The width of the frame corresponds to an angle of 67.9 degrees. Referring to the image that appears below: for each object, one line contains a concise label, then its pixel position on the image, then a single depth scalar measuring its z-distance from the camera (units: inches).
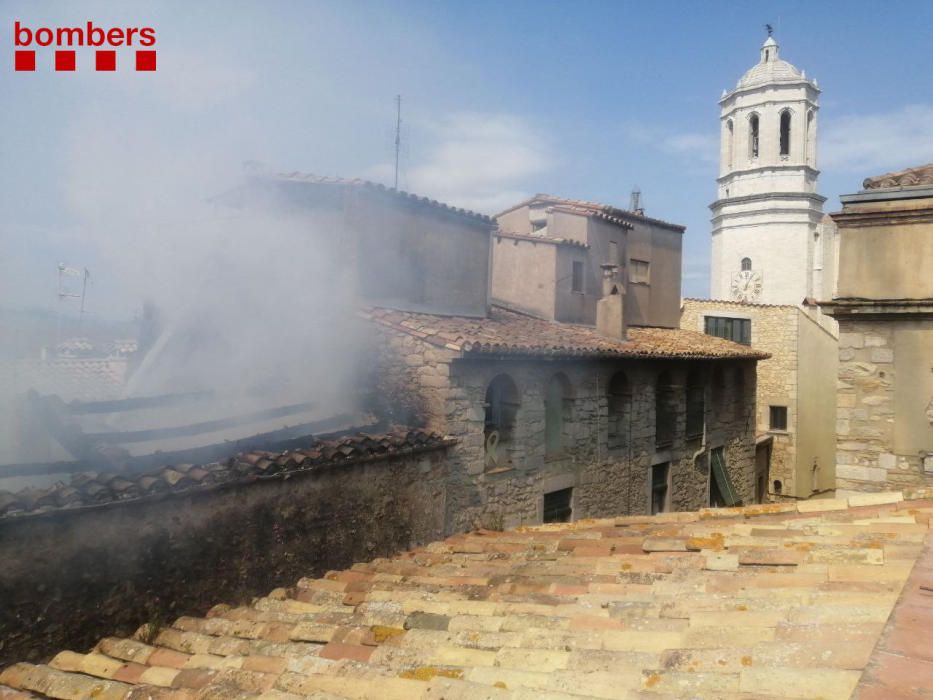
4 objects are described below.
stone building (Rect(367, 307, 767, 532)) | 358.9
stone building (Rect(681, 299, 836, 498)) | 855.7
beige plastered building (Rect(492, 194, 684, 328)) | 564.1
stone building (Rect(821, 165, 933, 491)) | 294.2
